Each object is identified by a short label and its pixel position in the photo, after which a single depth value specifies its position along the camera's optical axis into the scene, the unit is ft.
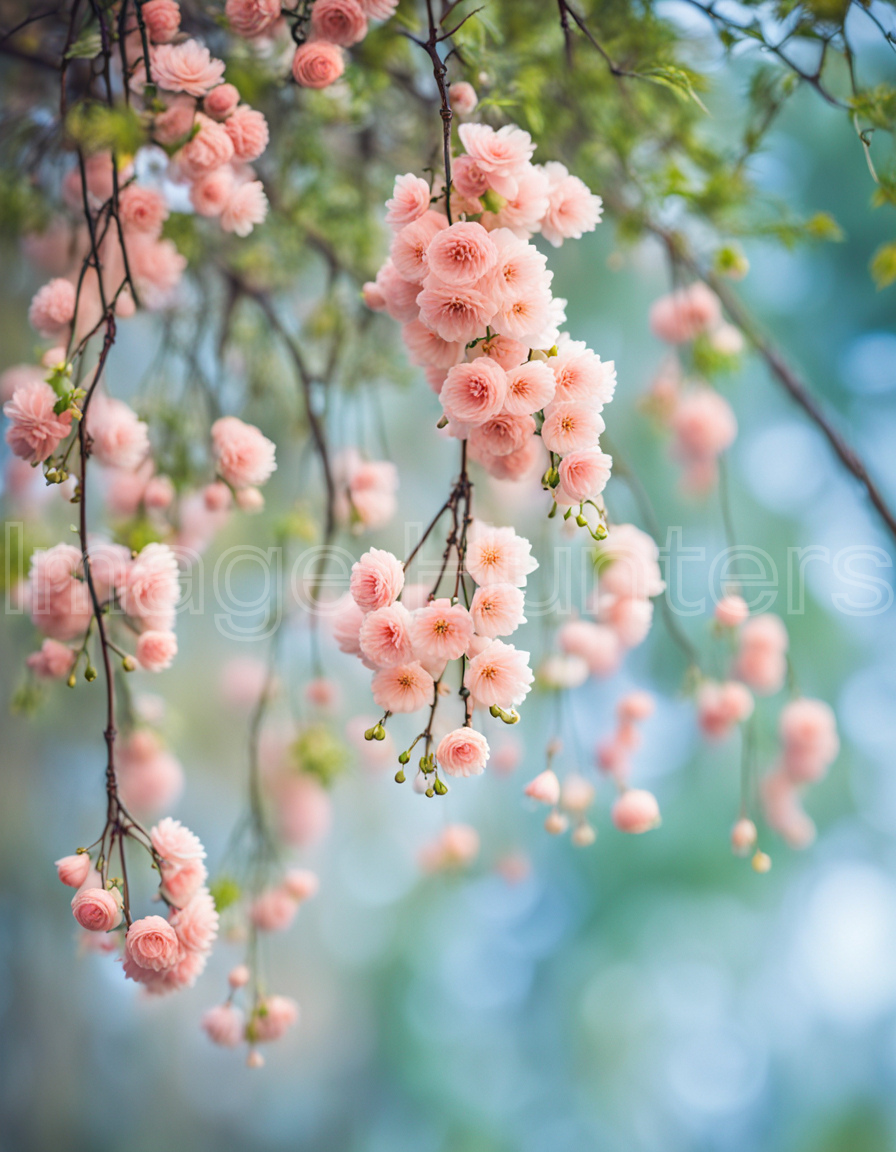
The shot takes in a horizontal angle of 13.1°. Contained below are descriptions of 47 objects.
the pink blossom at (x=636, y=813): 6.27
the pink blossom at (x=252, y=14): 5.97
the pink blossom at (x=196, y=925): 5.95
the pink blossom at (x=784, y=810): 7.04
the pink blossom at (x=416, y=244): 5.81
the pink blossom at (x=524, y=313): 5.77
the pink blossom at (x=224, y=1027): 6.30
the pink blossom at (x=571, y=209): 5.96
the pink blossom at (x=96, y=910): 5.84
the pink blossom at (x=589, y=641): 6.50
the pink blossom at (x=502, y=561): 5.83
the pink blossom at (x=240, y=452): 6.18
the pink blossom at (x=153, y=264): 6.30
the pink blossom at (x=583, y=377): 5.81
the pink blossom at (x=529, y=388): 5.78
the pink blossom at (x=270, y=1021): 6.31
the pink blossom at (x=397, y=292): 5.88
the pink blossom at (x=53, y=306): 6.11
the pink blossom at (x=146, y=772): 6.64
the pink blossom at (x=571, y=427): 5.81
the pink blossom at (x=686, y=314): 6.77
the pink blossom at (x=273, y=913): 6.50
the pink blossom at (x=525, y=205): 5.86
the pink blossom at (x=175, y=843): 5.97
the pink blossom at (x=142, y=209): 6.13
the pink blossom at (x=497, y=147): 5.79
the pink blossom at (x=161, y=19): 6.00
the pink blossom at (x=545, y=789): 6.13
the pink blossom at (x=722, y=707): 6.58
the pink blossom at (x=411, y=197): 5.82
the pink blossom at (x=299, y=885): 6.54
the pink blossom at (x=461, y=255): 5.73
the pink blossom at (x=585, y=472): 5.80
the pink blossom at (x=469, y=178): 5.82
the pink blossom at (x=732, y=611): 6.43
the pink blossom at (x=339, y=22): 5.97
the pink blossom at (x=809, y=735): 6.69
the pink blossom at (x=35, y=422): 5.93
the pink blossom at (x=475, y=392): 5.76
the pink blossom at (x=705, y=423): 6.85
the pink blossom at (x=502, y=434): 5.82
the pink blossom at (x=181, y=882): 5.97
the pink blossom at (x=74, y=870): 5.95
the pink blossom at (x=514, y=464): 5.97
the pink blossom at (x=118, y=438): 6.16
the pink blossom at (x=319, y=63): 5.99
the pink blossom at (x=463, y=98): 6.04
